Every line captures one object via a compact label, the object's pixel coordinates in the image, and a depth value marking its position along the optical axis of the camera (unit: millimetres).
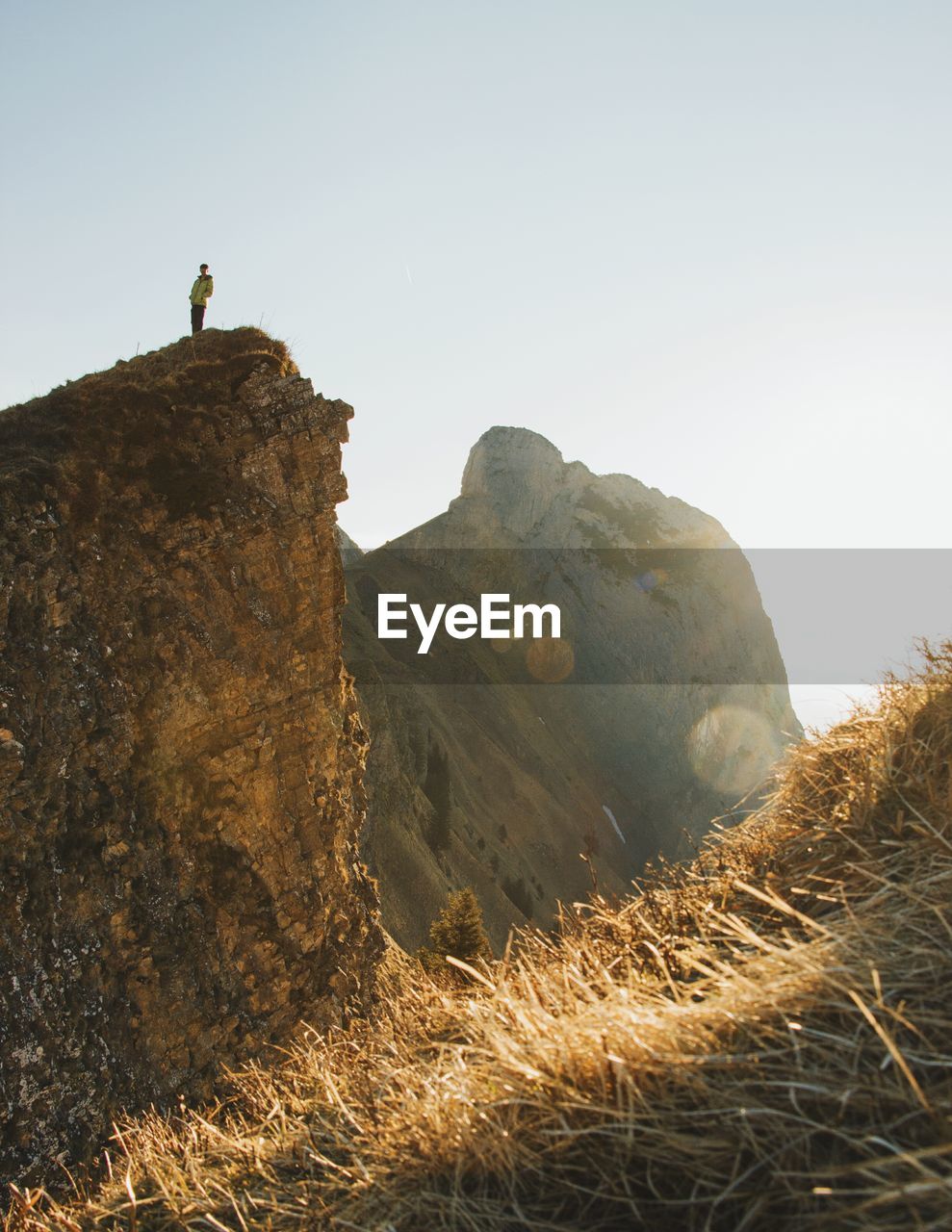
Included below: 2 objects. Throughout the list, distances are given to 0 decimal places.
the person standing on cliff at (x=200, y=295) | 17641
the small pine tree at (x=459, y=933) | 25781
